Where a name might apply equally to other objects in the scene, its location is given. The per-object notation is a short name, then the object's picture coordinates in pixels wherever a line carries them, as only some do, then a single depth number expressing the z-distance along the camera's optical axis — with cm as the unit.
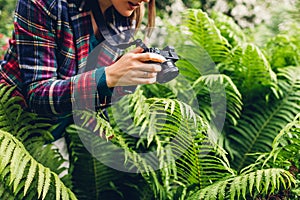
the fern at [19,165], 138
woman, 134
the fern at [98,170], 192
